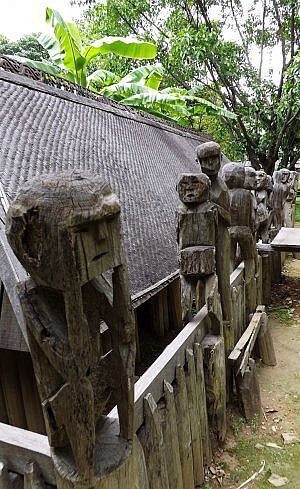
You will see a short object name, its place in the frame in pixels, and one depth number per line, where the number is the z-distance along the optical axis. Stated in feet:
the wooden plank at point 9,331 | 8.32
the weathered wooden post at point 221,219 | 9.85
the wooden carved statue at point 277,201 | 25.06
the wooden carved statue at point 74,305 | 3.59
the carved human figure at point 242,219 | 14.15
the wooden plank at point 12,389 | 9.28
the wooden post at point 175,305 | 15.37
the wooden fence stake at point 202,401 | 8.28
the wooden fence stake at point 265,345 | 13.66
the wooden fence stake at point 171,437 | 6.73
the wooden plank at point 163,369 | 6.09
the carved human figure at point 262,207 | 19.82
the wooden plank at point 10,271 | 5.89
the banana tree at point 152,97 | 24.45
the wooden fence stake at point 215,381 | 8.89
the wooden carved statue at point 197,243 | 8.80
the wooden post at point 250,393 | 10.64
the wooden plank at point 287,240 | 19.10
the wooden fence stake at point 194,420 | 7.84
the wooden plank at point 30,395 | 9.20
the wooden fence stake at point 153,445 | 6.17
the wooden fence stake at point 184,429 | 7.32
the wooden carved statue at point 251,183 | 14.80
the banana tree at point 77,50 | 23.53
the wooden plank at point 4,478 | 5.10
